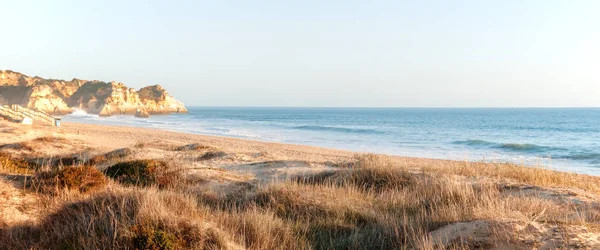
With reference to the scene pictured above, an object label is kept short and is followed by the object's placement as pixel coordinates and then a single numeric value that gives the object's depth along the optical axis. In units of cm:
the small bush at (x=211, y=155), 1698
